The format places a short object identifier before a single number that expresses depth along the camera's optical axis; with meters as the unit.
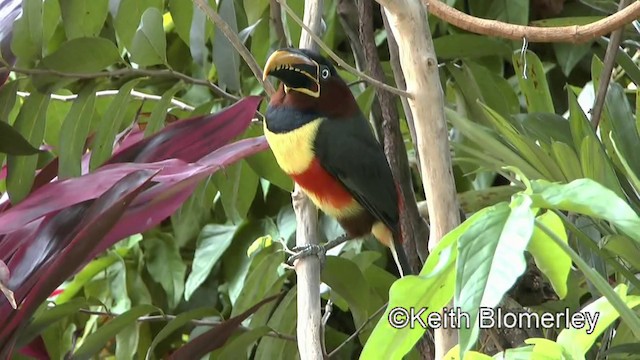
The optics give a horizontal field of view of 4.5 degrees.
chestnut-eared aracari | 7.68
